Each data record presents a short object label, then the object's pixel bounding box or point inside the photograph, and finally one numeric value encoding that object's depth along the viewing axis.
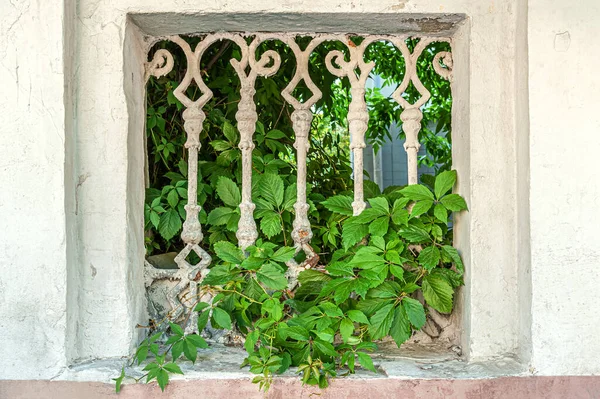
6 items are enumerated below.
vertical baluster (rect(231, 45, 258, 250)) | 2.80
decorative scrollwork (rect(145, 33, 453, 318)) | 2.78
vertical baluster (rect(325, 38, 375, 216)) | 2.77
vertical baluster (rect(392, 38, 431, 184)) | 2.77
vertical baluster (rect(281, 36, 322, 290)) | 2.78
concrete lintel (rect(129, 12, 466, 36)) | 2.61
